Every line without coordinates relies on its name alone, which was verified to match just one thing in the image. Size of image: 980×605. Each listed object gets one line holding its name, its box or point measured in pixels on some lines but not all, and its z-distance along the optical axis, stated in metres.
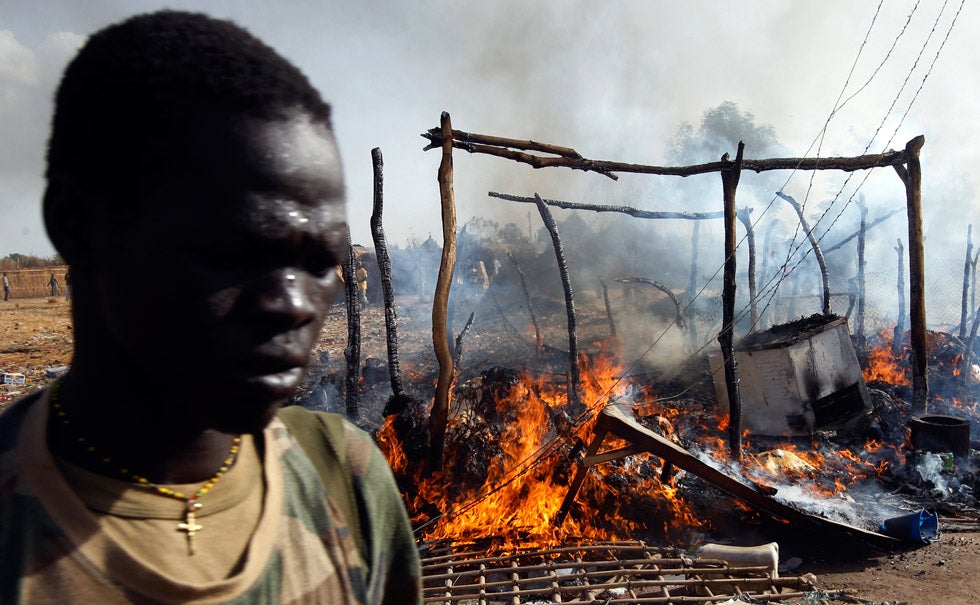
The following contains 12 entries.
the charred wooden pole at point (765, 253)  19.25
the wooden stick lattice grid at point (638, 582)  4.23
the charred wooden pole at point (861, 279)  16.55
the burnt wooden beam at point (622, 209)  11.62
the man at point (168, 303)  0.86
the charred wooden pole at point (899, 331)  15.98
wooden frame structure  8.27
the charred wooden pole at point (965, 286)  16.25
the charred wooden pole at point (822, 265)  13.29
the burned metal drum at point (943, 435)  9.80
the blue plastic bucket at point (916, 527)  7.68
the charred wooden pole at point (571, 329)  11.80
